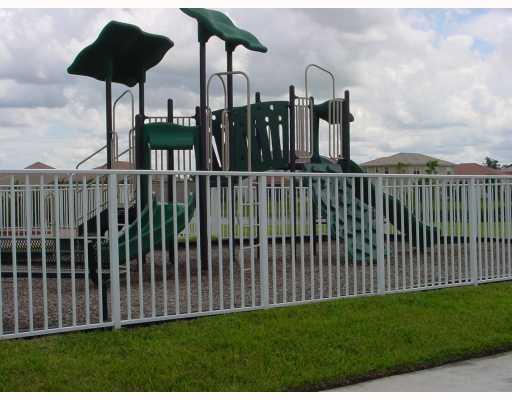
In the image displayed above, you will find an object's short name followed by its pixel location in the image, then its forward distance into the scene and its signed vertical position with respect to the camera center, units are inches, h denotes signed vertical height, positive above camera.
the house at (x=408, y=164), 3357.3 +146.5
